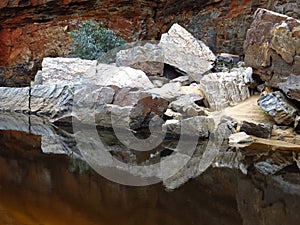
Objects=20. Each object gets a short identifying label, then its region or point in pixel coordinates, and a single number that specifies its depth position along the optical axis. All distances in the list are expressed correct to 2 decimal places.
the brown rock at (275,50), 6.02
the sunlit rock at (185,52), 8.70
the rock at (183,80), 8.25
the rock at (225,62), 8.70
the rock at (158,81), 8.18
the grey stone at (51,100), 7.97
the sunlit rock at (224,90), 6.91
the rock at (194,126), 6.03
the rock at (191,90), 7.41
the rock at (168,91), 7.19
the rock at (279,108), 5.82
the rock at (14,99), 9.16
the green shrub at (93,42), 10.54
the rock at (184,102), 6.57
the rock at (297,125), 5.64
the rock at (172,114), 6.51
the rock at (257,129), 5.72
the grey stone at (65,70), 8.86
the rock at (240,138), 5.59
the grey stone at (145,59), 8.62
